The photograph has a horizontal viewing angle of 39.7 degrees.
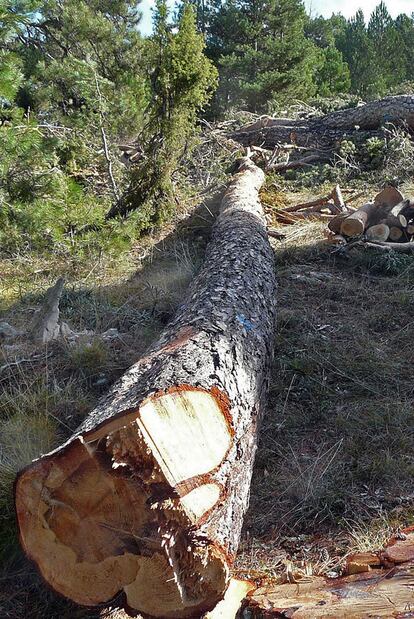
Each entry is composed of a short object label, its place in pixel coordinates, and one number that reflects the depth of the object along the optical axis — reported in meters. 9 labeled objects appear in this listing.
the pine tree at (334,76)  24.43
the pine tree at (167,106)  6.93
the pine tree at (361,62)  25.40
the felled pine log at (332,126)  9.99
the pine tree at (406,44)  26.46
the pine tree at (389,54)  26.06
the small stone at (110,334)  4.08
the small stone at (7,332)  4.09
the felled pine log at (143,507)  1.82
